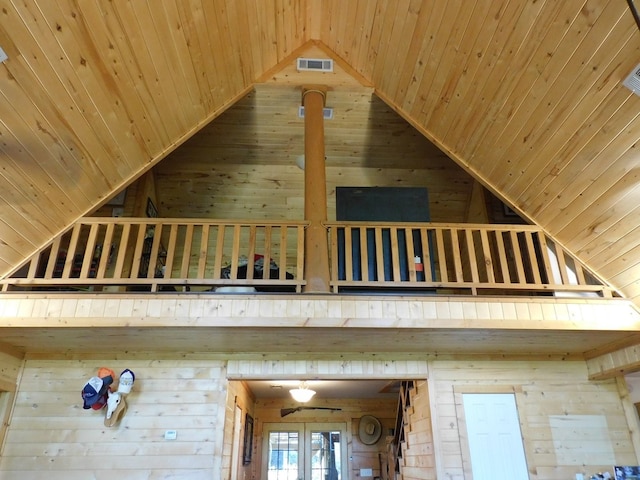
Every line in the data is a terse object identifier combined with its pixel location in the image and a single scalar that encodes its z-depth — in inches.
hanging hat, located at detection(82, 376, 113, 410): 163.5
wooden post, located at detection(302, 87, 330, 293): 156.8
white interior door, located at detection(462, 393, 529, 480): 170.7
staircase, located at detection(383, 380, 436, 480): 182.9
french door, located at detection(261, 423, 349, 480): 311.4
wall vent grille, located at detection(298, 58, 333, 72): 217.0
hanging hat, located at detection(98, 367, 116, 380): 169.2
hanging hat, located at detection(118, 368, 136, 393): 168.6
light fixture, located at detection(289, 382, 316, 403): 244.8
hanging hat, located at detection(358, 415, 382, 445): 314.0
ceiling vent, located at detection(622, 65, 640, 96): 110.5
